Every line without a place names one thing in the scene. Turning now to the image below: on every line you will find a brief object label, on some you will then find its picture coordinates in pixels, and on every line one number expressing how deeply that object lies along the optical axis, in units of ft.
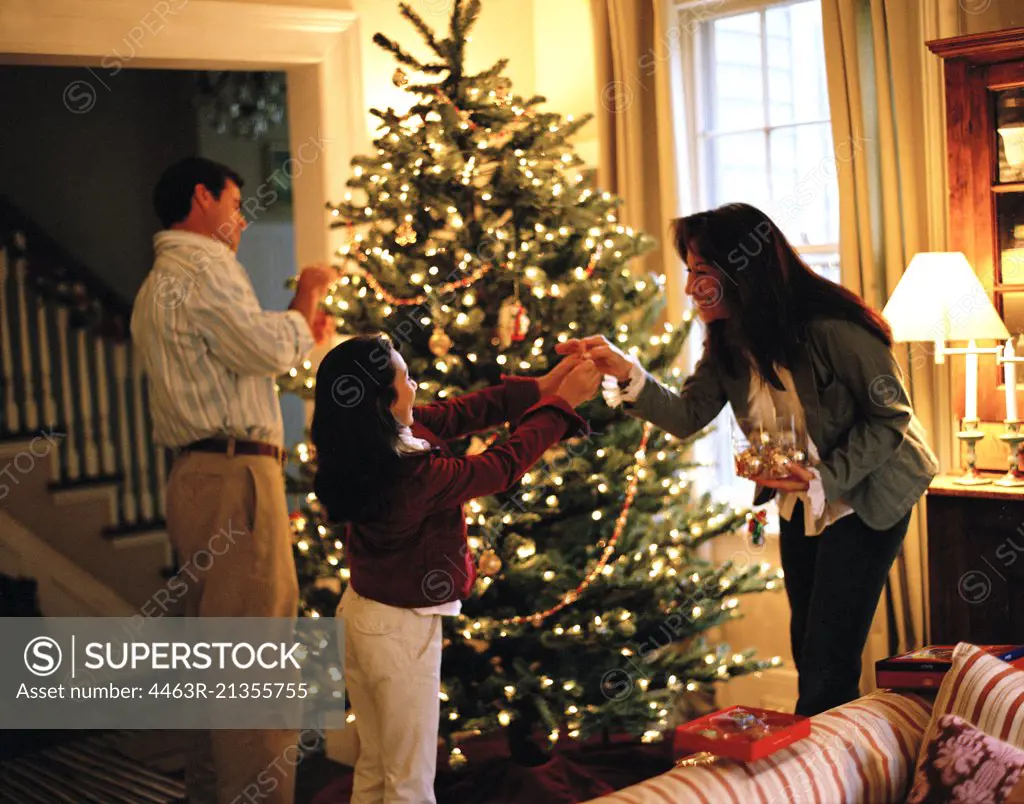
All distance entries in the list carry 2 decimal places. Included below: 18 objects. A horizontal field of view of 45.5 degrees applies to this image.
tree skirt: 12.12
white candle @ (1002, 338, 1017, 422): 10.87
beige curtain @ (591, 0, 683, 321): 14.64
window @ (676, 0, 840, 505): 14.15
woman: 8.98
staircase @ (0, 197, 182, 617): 17.46
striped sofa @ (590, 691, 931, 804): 6.42
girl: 8.22
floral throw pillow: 6.15
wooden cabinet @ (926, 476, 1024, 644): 10.51
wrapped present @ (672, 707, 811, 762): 6.53
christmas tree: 11.37
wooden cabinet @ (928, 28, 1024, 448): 10.84
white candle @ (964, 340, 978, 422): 11.06
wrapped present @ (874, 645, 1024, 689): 7.70
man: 10.92
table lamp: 10.75
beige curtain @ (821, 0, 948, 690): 12.21
